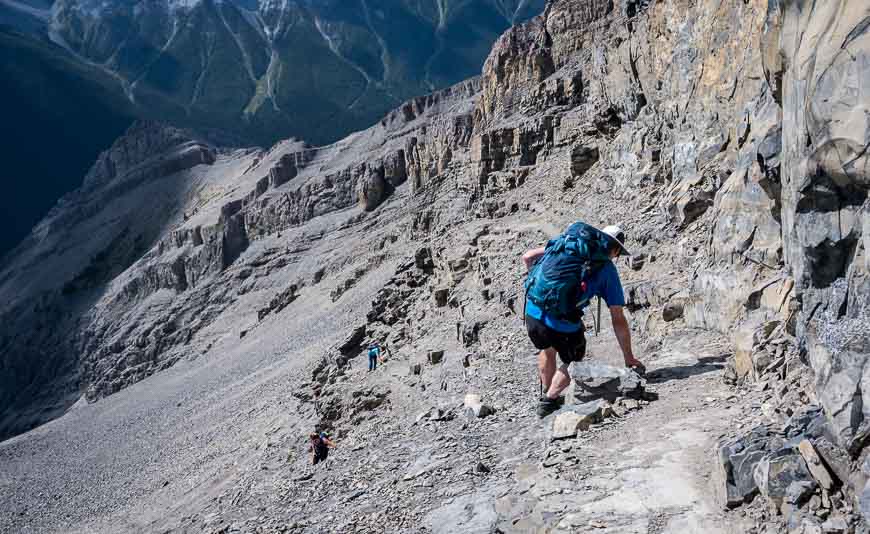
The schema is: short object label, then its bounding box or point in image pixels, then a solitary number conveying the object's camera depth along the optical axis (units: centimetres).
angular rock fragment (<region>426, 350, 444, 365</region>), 1726
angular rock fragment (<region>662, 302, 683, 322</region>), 962
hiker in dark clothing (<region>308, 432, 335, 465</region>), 1437
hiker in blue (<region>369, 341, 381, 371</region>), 2083
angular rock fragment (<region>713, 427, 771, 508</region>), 441
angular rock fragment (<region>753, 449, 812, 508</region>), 417
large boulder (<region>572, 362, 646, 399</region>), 669
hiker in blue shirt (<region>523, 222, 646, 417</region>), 677
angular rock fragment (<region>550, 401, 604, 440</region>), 629
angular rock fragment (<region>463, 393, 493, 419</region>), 874
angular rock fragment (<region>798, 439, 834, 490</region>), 402
